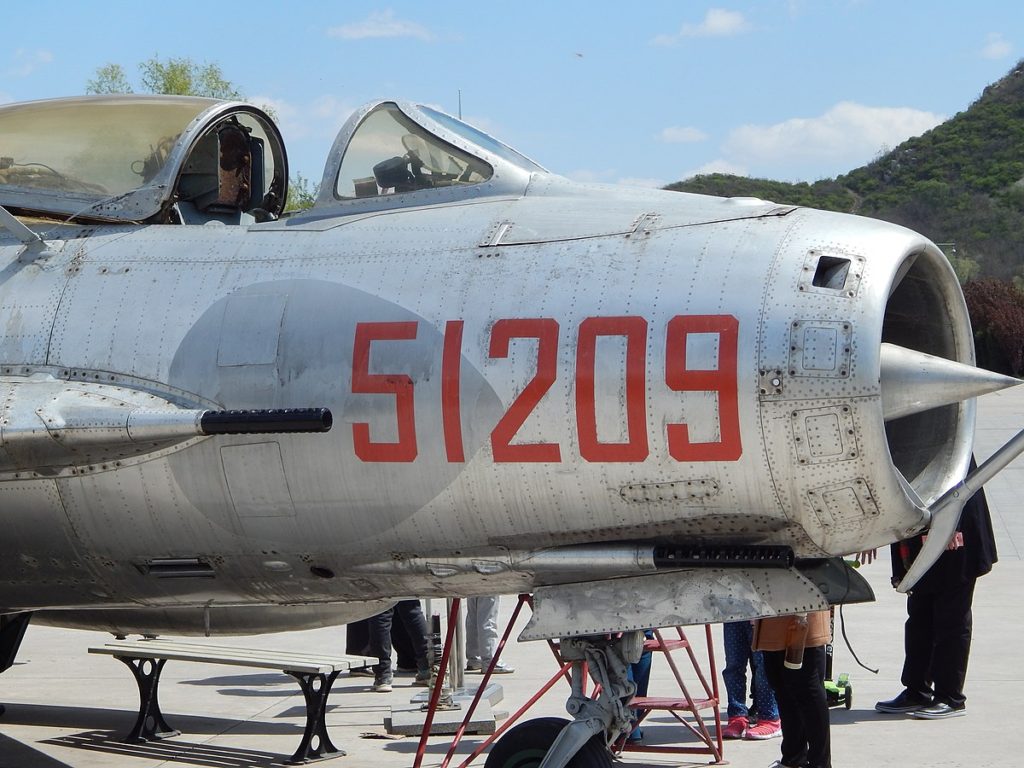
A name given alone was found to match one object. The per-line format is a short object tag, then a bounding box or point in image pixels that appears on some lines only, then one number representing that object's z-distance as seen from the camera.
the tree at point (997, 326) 98.00
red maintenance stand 13.79
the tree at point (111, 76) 87.75
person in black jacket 16.81
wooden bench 15.83
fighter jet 9.95
